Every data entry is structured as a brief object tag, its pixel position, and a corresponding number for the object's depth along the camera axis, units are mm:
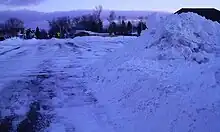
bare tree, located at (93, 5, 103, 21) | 70463
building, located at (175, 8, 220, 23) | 25118
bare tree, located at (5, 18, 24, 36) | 76012
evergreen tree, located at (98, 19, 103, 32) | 59048
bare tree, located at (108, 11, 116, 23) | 74637
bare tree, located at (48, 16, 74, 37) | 64101
